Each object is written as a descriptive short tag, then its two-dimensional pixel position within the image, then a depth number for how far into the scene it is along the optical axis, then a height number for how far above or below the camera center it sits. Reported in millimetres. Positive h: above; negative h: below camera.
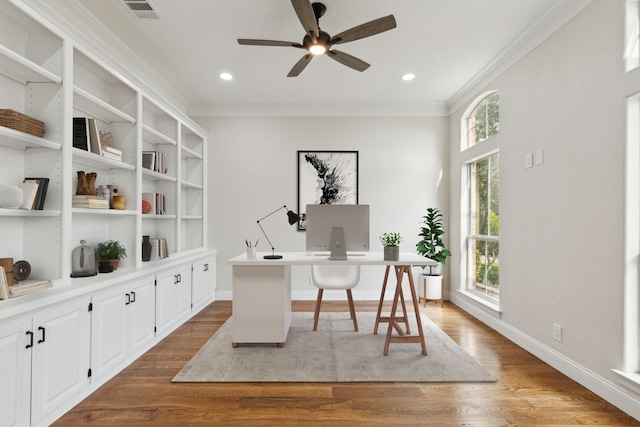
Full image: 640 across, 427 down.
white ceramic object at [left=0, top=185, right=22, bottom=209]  1867 +96
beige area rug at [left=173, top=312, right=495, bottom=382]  2484 -1155
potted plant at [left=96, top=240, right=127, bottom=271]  2775 -307
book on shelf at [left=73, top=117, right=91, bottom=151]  2436 +578
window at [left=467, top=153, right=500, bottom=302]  3811 -122
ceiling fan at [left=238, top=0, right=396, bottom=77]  2228 +1297
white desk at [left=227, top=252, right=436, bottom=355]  2988 -721
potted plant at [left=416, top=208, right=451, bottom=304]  4520 -440
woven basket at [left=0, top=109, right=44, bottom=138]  1889 +522
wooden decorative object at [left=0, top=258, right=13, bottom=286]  1898 -295
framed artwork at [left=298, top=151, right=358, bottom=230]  4891 +549
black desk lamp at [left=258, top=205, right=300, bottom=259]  3170 -25
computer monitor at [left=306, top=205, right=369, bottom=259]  3115 -74
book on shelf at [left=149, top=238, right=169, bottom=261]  3416 -341
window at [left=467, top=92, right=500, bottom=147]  3861 +1174
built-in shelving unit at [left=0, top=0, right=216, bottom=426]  1820 -132
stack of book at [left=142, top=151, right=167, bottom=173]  3519 +569
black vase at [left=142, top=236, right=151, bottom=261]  3398 -343
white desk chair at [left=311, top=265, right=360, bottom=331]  3547 -652
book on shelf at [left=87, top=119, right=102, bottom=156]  2512 +568
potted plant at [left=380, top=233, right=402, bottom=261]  2969 -265
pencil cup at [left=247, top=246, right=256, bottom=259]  3098 -333
